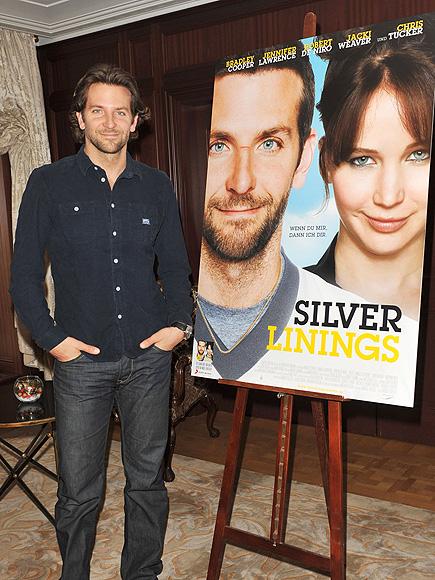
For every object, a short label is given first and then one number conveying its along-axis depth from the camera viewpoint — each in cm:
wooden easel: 205
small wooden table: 286
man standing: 210
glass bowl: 301
